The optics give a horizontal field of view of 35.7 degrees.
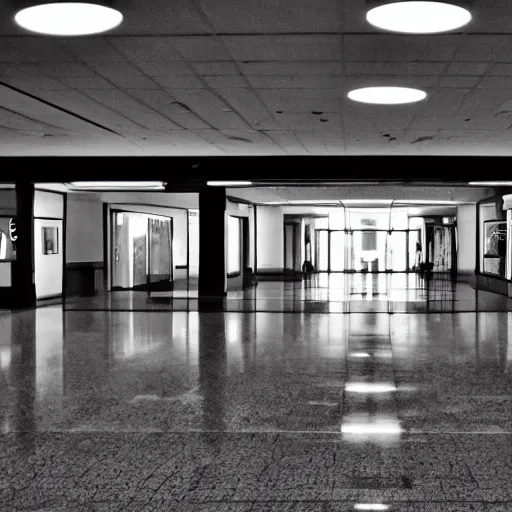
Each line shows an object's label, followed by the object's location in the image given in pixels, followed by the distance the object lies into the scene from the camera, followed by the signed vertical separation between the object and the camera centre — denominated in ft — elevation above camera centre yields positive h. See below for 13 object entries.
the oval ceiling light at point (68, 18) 24.00 +7.37
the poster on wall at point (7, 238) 68.08 +1.34
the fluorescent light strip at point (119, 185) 67.46 +6.01
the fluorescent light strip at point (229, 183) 68.85 +6.18
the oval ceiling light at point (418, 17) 23.65 +7.22
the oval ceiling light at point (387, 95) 36.86 +7.44
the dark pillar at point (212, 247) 76.48 +0.50
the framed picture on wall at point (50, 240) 74.64 +1.27
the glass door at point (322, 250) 76.64 +0.14
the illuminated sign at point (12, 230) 68.44 +2.03
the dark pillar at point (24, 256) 68.39 -0.22
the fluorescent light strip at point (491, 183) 65.50 +5.74
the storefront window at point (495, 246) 72.49 +0.40
